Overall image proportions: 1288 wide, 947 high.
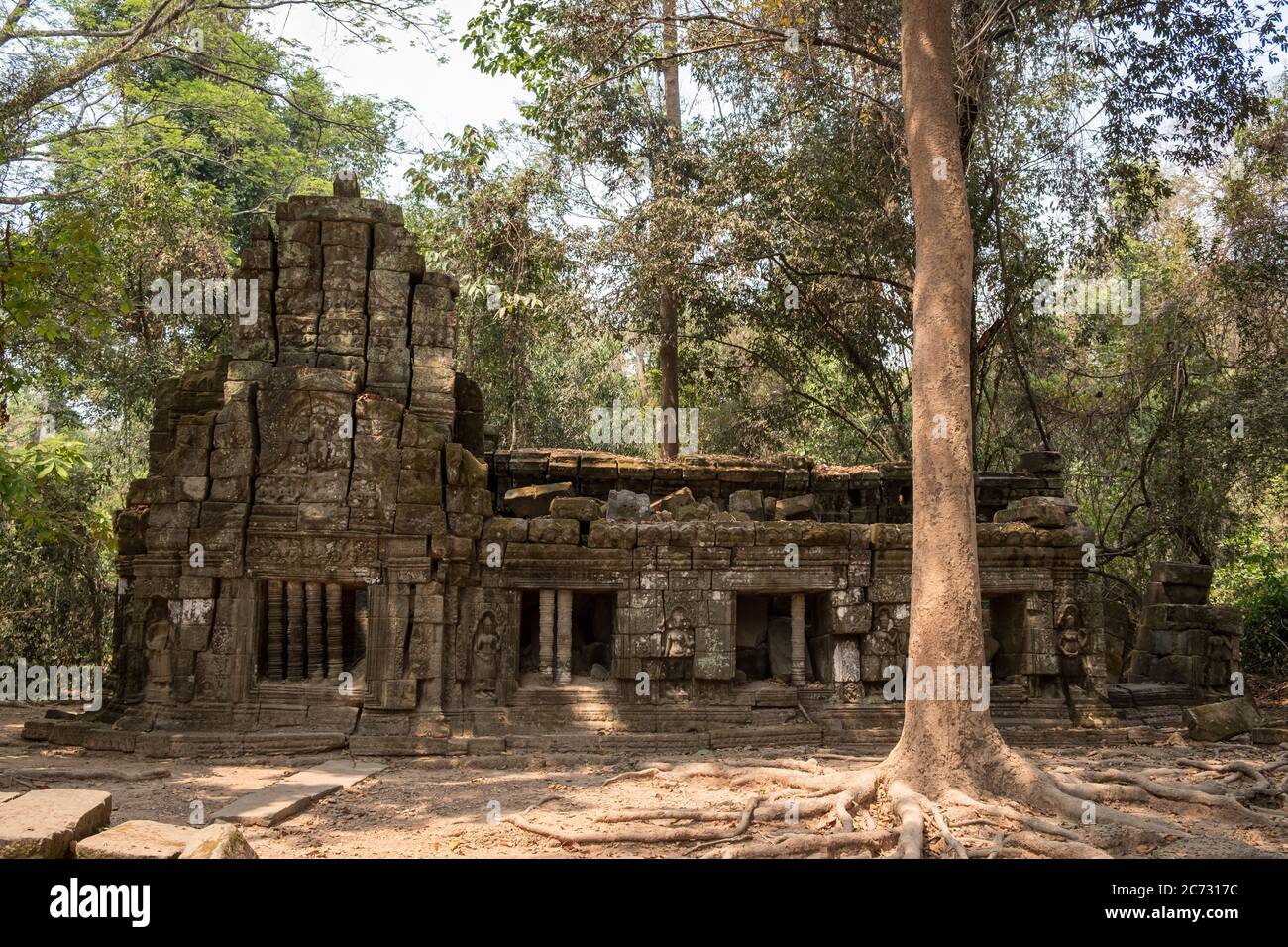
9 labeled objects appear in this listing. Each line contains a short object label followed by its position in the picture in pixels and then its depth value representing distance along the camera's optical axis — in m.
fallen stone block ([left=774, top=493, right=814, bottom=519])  11.19
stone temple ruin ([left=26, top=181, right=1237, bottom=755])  9.44
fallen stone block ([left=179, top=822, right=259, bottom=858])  4.97
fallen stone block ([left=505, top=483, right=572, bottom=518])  10.80
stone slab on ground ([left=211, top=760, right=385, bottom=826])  6.61
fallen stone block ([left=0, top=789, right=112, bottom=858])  4.94
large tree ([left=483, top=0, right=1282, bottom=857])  6.57
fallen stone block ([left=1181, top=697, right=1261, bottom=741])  10.27
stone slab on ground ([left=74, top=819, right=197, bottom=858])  5.09
